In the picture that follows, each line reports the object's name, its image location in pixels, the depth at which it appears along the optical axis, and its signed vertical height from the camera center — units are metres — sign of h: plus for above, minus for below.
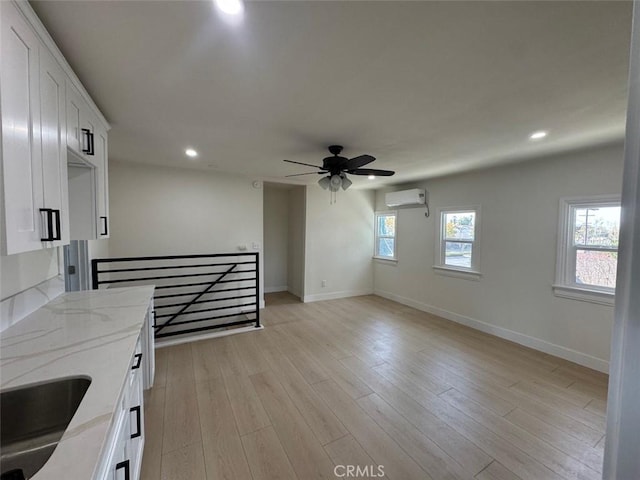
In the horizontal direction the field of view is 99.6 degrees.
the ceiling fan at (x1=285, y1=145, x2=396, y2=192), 2.86 +0.65
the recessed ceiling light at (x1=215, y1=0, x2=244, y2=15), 1.12 +0.94
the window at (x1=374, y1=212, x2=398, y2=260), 5.64 -0.09
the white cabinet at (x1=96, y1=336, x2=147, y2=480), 0.90 -0.88
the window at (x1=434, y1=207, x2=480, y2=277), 4.07 -0.13
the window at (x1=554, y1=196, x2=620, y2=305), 2.85 -0.14
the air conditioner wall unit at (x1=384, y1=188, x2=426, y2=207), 4.73 +0.62
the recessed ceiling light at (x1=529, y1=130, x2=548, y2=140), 2.45 +0.92
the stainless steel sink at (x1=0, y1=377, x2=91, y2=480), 0.97 -0.74
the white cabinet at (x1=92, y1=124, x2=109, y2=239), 2.06 +0.38
